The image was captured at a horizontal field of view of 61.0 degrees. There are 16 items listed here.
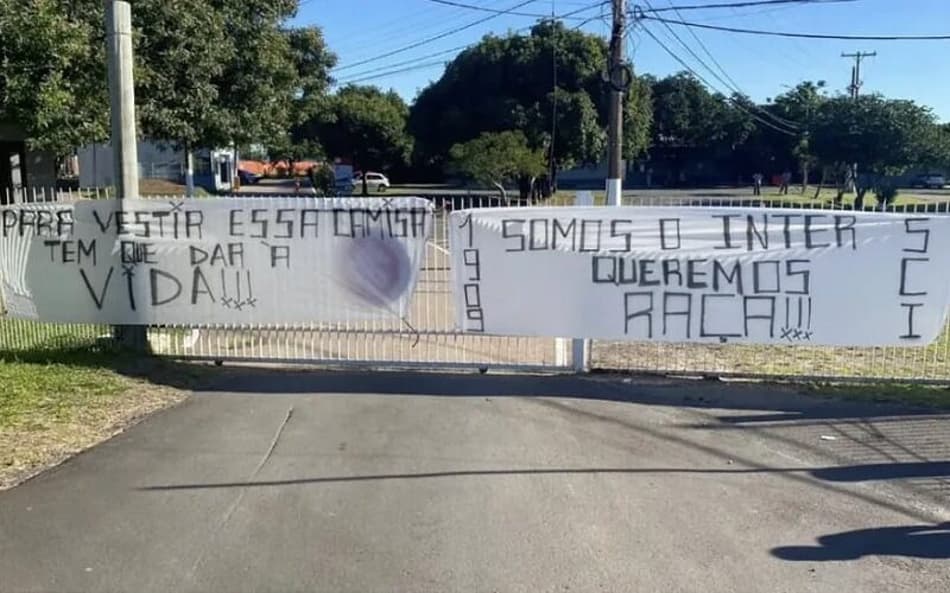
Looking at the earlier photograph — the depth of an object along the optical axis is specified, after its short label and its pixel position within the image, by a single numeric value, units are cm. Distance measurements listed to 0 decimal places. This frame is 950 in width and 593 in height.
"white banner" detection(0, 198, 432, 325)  779
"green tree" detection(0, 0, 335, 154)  977
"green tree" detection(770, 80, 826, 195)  6076
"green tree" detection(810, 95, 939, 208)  4197
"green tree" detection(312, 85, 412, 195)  5256
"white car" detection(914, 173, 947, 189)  6938
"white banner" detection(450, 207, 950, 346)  721
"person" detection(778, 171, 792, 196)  5531
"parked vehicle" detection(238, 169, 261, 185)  7050
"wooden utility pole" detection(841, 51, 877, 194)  5499
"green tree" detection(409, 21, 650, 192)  3691
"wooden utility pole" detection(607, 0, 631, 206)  1239
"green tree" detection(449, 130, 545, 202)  3103
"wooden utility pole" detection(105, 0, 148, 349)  803
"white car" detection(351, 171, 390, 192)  5426
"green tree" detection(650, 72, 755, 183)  7112
